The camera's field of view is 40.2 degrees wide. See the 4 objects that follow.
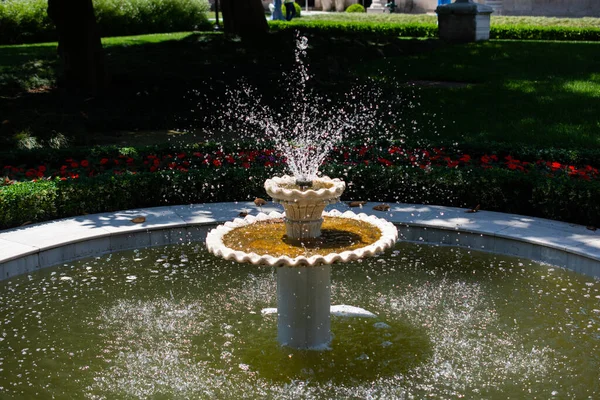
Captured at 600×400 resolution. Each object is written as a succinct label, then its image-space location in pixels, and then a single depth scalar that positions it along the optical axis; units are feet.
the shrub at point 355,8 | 146.82
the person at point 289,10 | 125.08
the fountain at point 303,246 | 20.16
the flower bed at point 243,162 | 35.19
